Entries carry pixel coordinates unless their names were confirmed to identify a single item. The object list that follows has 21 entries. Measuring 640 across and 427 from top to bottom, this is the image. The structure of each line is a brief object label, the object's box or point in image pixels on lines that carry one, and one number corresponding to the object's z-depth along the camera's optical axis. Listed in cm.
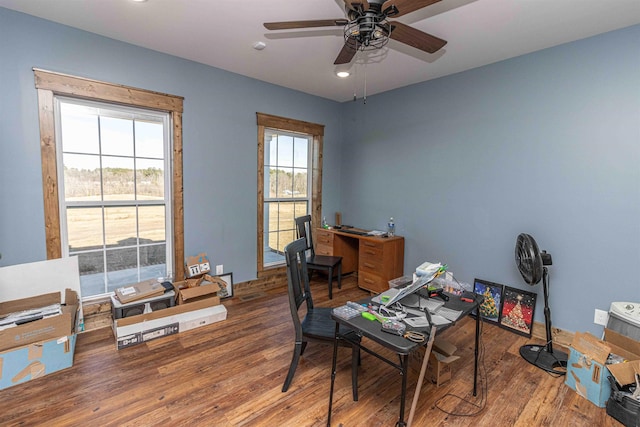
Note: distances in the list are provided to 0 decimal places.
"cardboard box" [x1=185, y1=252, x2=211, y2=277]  334
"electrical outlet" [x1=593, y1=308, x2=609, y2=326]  258
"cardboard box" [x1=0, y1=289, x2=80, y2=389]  209
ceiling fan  162
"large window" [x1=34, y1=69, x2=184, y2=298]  266
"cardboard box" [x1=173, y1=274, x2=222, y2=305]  310
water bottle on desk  420
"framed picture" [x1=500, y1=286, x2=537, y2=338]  295
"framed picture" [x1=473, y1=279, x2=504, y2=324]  318
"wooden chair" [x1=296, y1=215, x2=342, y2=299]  388
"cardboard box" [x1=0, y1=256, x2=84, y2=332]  243
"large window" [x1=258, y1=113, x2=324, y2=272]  408
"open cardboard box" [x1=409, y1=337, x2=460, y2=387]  217
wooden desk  385
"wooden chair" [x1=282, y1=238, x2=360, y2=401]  203
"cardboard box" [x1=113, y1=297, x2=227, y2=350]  265
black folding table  142
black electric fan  243
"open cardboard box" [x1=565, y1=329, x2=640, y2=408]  200
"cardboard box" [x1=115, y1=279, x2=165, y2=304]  282
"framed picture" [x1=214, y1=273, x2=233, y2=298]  370
